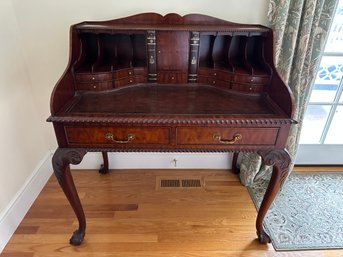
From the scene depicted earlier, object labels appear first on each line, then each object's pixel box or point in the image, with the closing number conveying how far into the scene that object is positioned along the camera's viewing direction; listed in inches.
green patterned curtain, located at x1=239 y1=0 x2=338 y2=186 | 51.4
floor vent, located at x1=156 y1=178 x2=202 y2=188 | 71.0
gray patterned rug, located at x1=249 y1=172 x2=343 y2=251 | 55.5
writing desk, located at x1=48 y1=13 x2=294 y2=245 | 40.8
